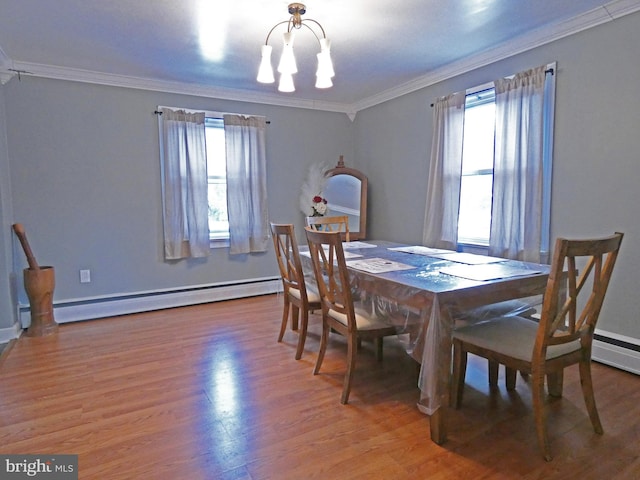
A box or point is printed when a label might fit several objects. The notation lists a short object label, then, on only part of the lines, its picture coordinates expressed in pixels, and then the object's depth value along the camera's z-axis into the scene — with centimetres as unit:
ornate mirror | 471
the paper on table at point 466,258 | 246
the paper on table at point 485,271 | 199
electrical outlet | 370
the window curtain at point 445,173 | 355
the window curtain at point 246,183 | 425
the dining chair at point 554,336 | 158
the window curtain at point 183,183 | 392
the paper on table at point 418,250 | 282
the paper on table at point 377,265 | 221
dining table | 173
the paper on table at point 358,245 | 324
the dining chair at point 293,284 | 262
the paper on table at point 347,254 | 272
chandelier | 224
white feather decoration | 472
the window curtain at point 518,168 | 288
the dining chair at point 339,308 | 207
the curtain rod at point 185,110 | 389
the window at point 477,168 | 337
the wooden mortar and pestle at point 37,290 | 323
